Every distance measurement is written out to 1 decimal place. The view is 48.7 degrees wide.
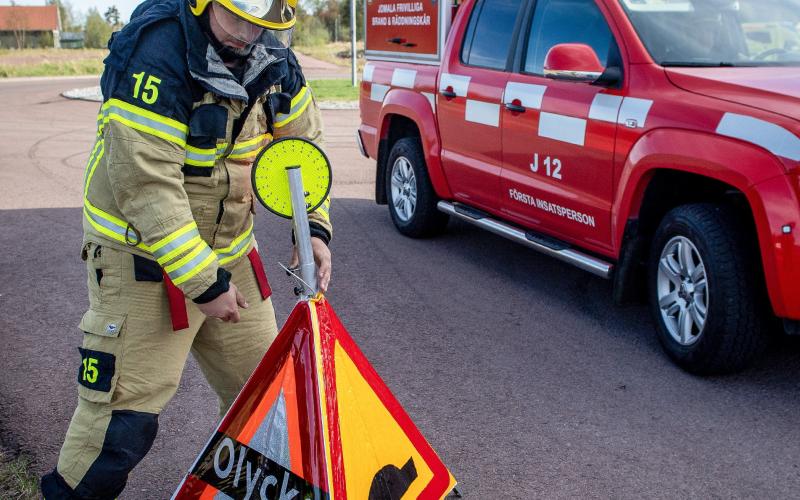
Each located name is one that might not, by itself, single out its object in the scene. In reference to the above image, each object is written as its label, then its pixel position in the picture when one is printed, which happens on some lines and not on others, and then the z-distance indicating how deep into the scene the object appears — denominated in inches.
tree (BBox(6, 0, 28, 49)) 3046.3
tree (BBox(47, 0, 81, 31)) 4271.7
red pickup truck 151.6
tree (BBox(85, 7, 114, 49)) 3420.3
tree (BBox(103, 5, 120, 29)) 4143.7
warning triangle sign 88.1
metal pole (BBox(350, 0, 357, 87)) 853.3
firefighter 85.6
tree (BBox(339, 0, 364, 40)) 2332.7
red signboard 266.1
